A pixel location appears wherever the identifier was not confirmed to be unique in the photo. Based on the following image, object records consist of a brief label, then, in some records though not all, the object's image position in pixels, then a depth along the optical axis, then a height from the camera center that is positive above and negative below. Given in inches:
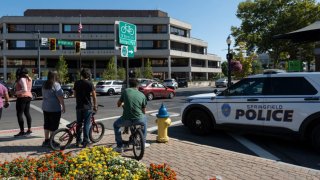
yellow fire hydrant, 334.3 -41.4
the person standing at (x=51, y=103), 312.3 -20.2
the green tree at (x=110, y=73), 2276.3 +42.5
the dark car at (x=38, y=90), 1100.5 -31.1
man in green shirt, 282.2 -23.7
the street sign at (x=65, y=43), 1385.8 +145.2
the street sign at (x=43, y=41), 1455.2 +157.1
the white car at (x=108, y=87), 1389.0 -29.2
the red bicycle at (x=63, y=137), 300.8 -48.3
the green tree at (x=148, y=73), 2652.6 +47.3
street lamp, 1016.9 +59.3
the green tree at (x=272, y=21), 1518.2 +250.9
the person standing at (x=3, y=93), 330.7 -12.1
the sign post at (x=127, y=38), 385.4 +45.1
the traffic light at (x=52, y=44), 1403.1 +139.2
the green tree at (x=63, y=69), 2307.8 +72.1
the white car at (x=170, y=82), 1914.1 -14.6
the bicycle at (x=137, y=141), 268.6 -46.6
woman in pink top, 357.7 -12.2
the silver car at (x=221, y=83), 2212.1 -24.0
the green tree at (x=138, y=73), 2577.5 +46.0
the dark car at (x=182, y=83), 2432.9 -25.2
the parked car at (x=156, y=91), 976.3 -31.7
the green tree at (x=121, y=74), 2433.6 +37.4
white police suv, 311.4 -25.9
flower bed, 182.9 -46.9
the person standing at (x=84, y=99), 301.6 -16.3
